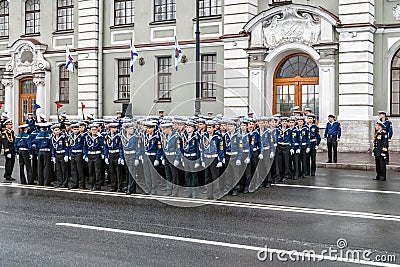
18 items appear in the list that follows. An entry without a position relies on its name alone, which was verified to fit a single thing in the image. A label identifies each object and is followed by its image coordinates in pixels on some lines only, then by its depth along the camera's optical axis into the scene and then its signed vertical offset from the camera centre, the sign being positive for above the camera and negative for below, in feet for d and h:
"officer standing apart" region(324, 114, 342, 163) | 62.28 +0.59
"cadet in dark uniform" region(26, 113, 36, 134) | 54.19 +1.16
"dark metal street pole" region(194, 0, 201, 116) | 68.33 +10.08
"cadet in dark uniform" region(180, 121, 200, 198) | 41.52 -1.24
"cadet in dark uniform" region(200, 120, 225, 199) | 41.22 -1.21
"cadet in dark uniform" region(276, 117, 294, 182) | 50.14 -0.84
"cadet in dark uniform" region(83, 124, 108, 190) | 45.85 -1.31
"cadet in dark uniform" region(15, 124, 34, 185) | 49.90 -1.37
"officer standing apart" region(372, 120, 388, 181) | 50.06 -0.89
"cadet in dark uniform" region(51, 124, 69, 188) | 47.60 -1.29
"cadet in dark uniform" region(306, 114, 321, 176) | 53.88 -0.80
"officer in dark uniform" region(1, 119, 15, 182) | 51.44 -0.89
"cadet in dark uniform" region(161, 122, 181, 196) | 42.16 -0.97
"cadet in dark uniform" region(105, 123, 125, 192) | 44.57 -1.28
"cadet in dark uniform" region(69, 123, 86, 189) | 46.68 -1.62
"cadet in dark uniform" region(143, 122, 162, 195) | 42.98 -0.69
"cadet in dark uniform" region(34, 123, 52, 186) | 48.57 -1.41
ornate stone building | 72.43 +11.60
